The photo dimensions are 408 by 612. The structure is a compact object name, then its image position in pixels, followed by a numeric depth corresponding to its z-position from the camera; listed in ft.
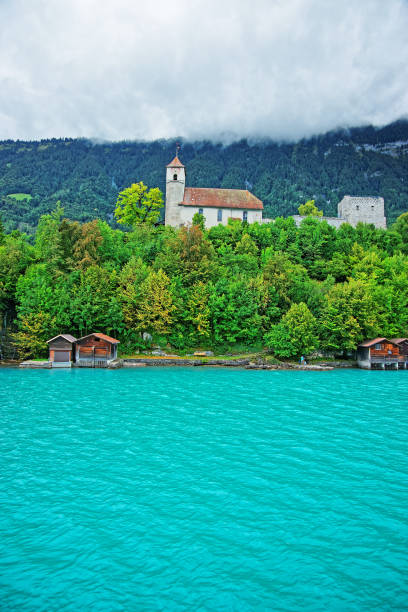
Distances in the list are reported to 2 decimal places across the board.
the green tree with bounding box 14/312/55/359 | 136.46
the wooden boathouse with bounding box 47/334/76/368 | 131.75
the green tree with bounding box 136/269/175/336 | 147.74
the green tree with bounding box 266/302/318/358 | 144.66
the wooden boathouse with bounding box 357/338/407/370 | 147.95
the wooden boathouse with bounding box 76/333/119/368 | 135.13
